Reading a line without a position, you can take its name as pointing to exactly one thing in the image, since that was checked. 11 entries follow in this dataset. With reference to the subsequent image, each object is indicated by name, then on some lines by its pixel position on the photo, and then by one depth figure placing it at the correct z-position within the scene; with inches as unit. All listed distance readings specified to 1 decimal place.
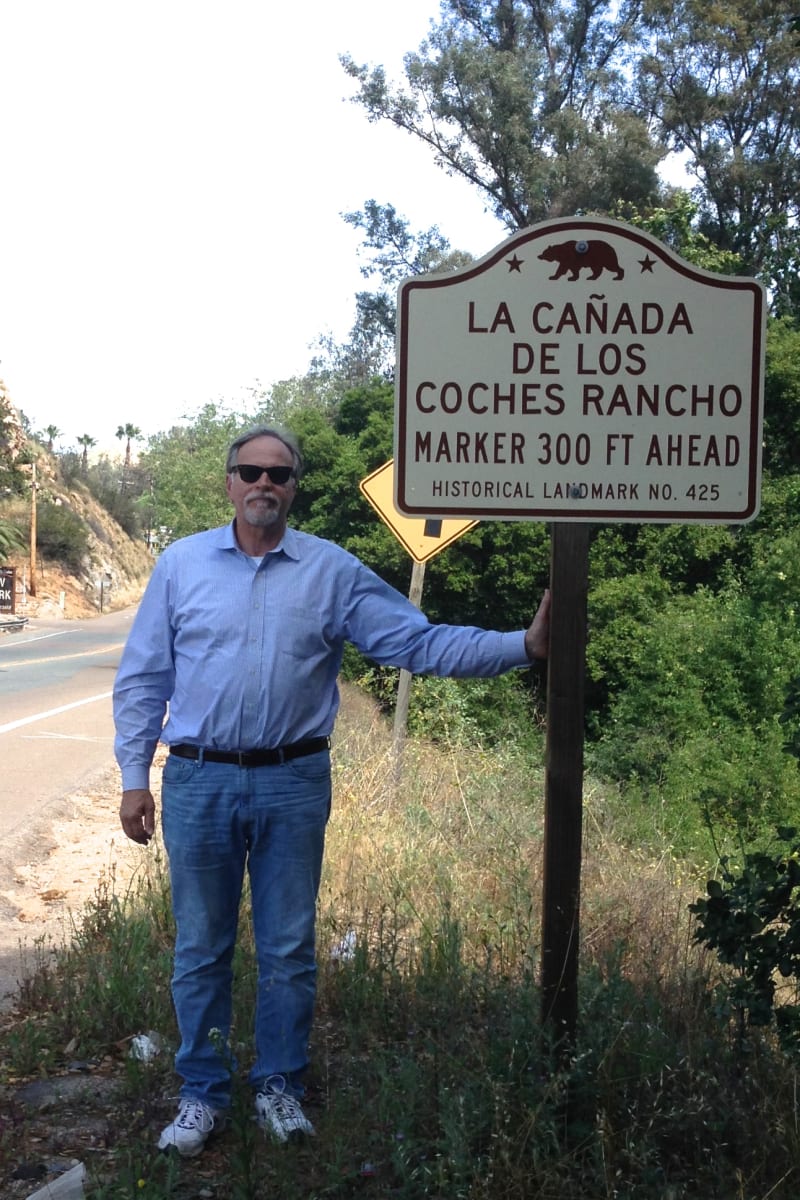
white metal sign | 130.3
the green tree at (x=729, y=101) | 1076.5
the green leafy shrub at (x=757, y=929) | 131.3
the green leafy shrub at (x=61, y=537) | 2412.6
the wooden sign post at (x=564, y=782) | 131.2
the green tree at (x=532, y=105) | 1151.0
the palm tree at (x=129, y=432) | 3873.0
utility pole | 2212.1
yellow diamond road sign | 353.1
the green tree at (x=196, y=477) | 1343.5
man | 141.2
